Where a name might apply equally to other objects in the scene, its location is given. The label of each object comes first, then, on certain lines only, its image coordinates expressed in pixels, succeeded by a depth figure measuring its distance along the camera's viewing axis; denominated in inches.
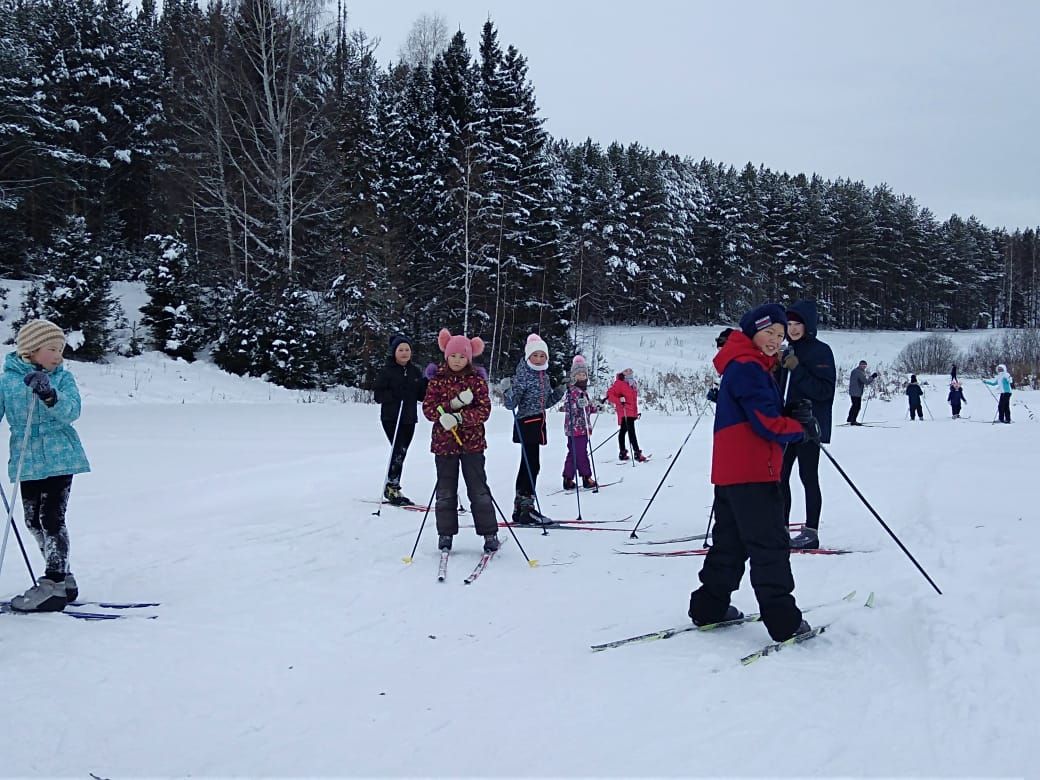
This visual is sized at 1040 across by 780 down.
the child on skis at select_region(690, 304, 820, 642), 143.2
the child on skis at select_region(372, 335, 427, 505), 313.1
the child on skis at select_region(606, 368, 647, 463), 473.1
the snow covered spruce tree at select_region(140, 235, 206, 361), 836.0
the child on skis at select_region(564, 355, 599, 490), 375.9
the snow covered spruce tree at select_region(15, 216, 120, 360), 712.4
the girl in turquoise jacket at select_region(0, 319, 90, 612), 175.9
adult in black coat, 224.2
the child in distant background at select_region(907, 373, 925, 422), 775.3
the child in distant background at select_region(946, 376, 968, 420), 794.2
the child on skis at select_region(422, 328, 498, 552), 228.8
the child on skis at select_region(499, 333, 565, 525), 289.4
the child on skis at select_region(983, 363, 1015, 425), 714.8
